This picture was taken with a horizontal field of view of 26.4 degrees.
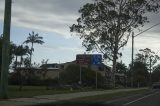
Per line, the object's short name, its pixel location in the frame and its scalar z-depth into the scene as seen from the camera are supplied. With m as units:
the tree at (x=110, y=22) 46.53
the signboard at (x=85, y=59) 39.50
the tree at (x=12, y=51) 37.93
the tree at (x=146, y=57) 102.49
